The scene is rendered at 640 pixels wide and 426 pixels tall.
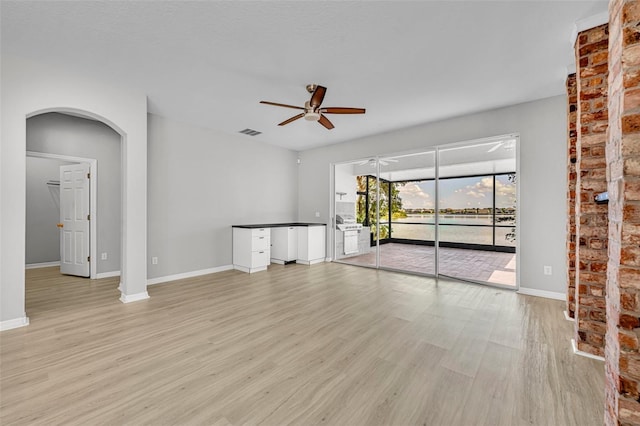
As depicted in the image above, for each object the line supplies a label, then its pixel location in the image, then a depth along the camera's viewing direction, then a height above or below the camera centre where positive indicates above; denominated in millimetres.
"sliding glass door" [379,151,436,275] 5289 +24
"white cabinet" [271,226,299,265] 5879 -710
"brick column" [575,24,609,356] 2119 +111
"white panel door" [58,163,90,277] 4719 -157
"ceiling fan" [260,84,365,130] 3096 +1238
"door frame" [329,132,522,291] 3919 +776
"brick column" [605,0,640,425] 1057 -56
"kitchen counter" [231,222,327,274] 5145 -685
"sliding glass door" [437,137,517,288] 4783 +30
